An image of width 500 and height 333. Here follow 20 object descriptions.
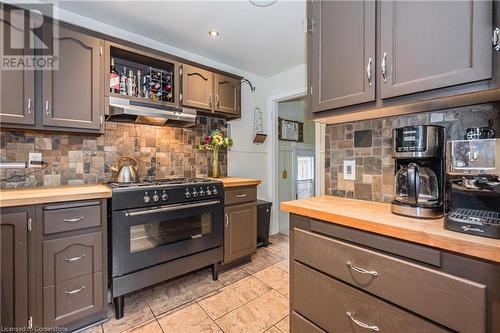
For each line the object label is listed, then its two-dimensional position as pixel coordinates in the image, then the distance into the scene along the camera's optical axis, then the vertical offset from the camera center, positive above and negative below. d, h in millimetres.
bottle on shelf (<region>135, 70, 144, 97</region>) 2248 +786
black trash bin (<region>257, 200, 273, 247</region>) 3018 -773
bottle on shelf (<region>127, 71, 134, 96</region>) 2154 +756
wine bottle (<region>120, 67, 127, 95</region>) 2115 +749
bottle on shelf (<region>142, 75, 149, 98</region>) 2296 +794
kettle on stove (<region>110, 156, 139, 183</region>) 2080 -65
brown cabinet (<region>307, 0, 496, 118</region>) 817 +502
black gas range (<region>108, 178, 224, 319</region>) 1712 -582
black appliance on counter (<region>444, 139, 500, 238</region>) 768 -74
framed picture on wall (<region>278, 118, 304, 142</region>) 3805 +612
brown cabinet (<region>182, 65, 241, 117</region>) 2365 +824
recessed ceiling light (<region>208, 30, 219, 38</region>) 2287 +1349
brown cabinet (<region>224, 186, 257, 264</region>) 2375 -643
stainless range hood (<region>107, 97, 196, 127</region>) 1947 +471
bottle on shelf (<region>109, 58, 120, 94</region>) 2021 +746
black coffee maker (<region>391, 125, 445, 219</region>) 997 -32
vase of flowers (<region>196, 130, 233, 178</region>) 2725 +235
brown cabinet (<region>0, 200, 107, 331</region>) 1339 -654
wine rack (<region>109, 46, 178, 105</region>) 2117 +889
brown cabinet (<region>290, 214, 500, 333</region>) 704 -458
